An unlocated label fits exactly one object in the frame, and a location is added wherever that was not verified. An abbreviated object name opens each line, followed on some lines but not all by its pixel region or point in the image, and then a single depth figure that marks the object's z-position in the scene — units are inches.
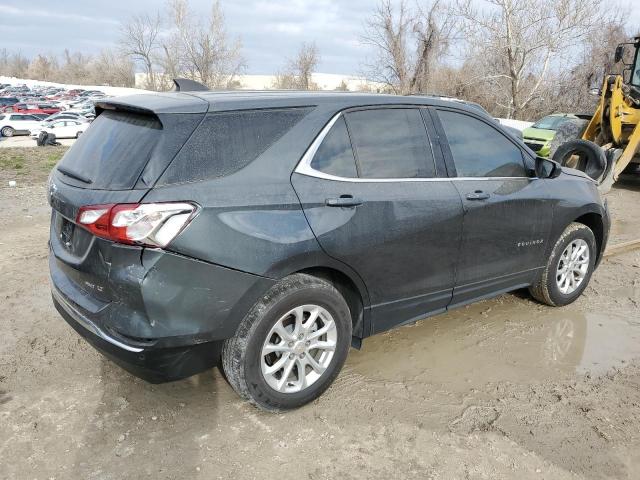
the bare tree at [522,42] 913.5
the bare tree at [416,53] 1072.2
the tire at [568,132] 473.4
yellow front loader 399.5
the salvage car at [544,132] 521.7
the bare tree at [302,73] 1815.6
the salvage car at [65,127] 1098.1
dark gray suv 101.9
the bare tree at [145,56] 2375.2
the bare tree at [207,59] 1726.1
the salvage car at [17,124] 1213.1
